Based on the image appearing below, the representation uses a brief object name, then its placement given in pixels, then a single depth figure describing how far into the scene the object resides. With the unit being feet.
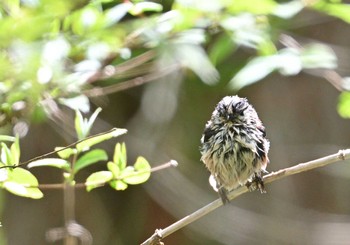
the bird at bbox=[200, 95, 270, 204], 21.25
